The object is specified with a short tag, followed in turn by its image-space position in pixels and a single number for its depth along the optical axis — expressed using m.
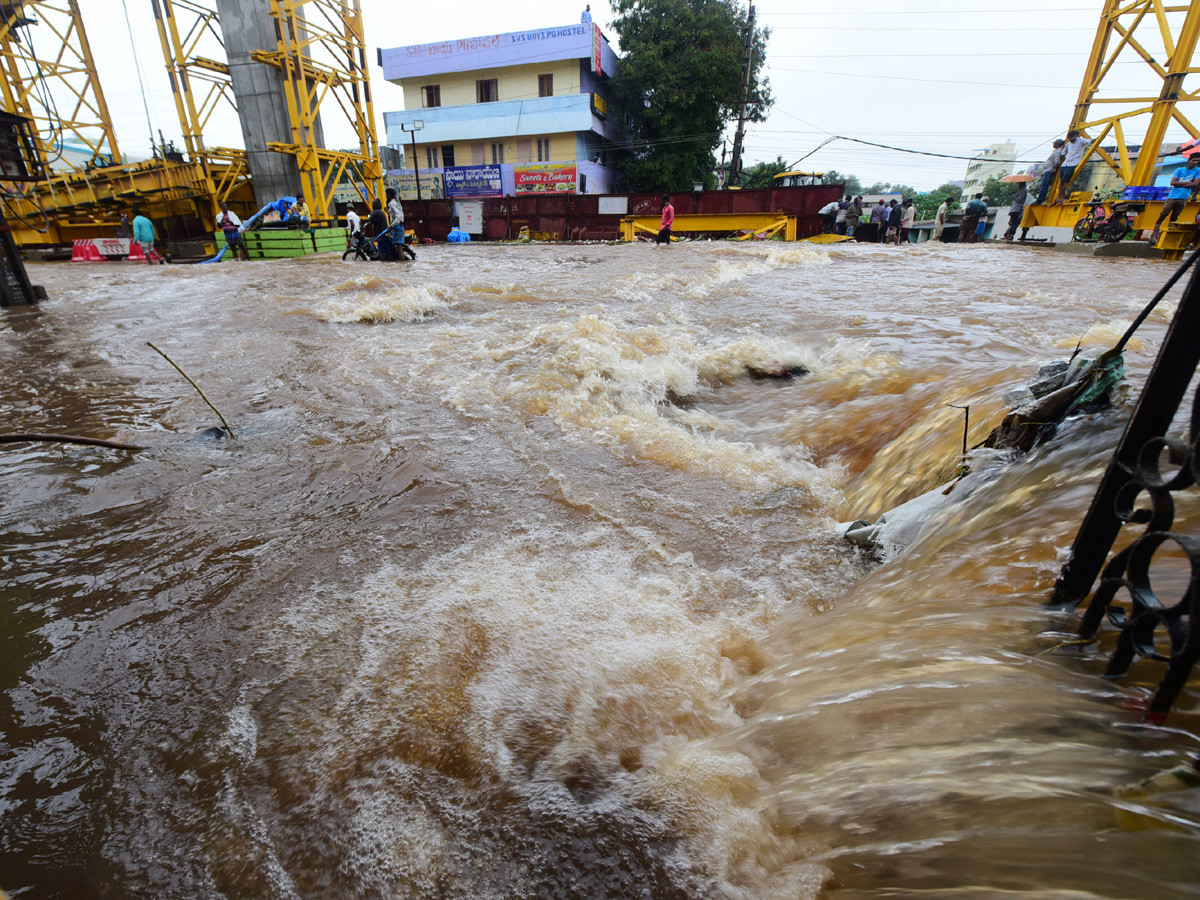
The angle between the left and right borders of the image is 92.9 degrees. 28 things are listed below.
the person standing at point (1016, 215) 17.56
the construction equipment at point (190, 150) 16.09
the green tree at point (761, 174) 37.62
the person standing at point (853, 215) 20.47
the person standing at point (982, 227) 21.96
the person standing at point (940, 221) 20.83
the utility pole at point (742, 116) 25.92
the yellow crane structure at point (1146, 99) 12.12
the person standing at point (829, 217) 20.49
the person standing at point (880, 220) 20.31
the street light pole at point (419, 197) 25.28
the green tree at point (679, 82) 28.97
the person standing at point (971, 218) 19.06
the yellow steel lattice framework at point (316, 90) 15.60
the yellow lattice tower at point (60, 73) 16.09
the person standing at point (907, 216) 19.81
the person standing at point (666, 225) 17.78
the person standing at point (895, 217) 19.88
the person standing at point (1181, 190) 11.63
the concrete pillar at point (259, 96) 16.38
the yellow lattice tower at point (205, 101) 16.70
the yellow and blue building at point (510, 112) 30.58
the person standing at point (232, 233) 16.11
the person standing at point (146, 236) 15.45
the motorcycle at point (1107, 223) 13.29
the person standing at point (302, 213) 15.81
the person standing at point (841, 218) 20.56
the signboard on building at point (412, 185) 29.84
